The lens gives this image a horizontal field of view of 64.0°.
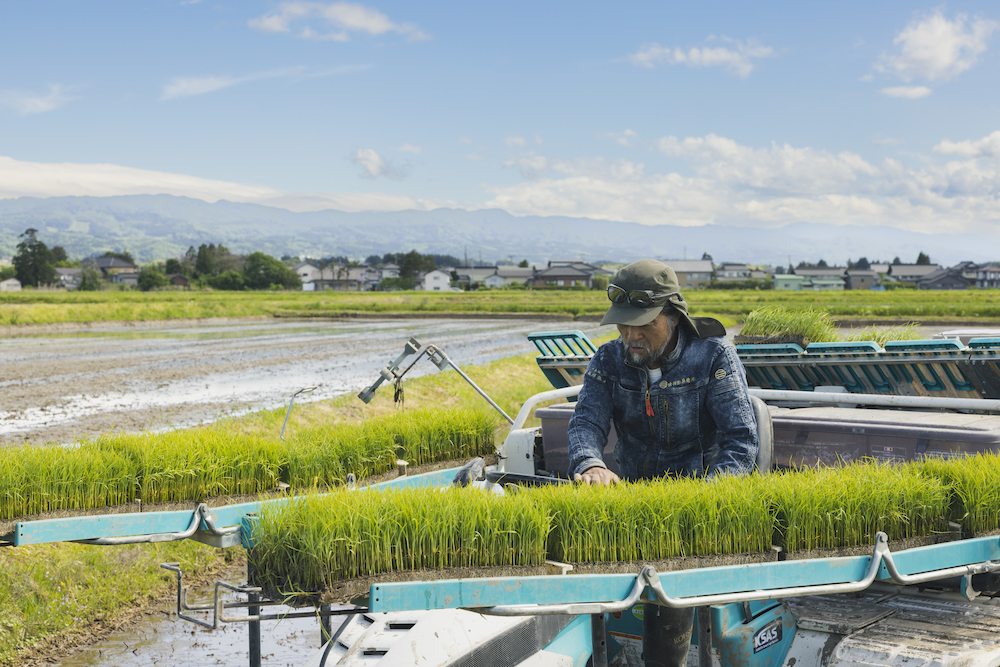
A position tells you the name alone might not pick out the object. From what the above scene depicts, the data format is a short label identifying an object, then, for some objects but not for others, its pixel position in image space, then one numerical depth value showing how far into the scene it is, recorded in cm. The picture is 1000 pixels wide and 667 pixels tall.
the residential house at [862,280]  12850
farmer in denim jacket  334
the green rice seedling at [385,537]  272
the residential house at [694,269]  14875
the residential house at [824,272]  14325
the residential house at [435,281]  15212
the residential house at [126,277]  16450
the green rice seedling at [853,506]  309
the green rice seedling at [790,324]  1180
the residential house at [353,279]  14838
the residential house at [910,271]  14288
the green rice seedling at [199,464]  442
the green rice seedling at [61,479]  401
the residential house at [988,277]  14300
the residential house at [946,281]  12525
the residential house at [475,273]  16088
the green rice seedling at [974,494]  322
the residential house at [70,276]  13688
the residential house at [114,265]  17475
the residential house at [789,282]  12221
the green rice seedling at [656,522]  294
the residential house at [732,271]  16779
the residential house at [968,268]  14490
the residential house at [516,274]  15088
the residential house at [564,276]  13488
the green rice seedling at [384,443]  475
